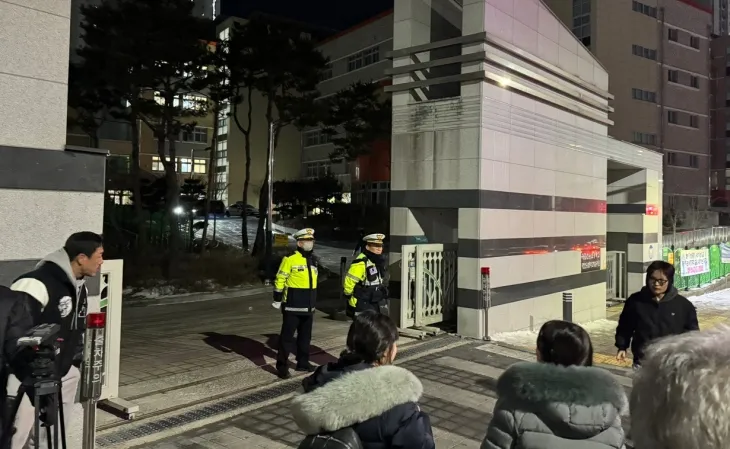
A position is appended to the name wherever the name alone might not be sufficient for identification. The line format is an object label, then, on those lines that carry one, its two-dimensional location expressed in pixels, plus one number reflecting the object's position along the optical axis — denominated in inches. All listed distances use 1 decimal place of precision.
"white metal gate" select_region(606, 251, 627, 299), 637.3
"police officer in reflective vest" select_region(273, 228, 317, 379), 267.6
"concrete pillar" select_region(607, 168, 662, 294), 621.0
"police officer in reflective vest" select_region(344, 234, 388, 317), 284.2
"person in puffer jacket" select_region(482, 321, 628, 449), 89.8
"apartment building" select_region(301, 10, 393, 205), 1658.5
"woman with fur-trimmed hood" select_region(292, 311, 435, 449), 87.6
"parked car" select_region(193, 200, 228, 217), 1753.0
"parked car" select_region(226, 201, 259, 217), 1892.8
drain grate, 190.7
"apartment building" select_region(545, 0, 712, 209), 1766.7
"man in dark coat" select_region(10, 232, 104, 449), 138.4
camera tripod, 117.2
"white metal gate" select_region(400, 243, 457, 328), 371.6
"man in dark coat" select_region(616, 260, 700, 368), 193.9
